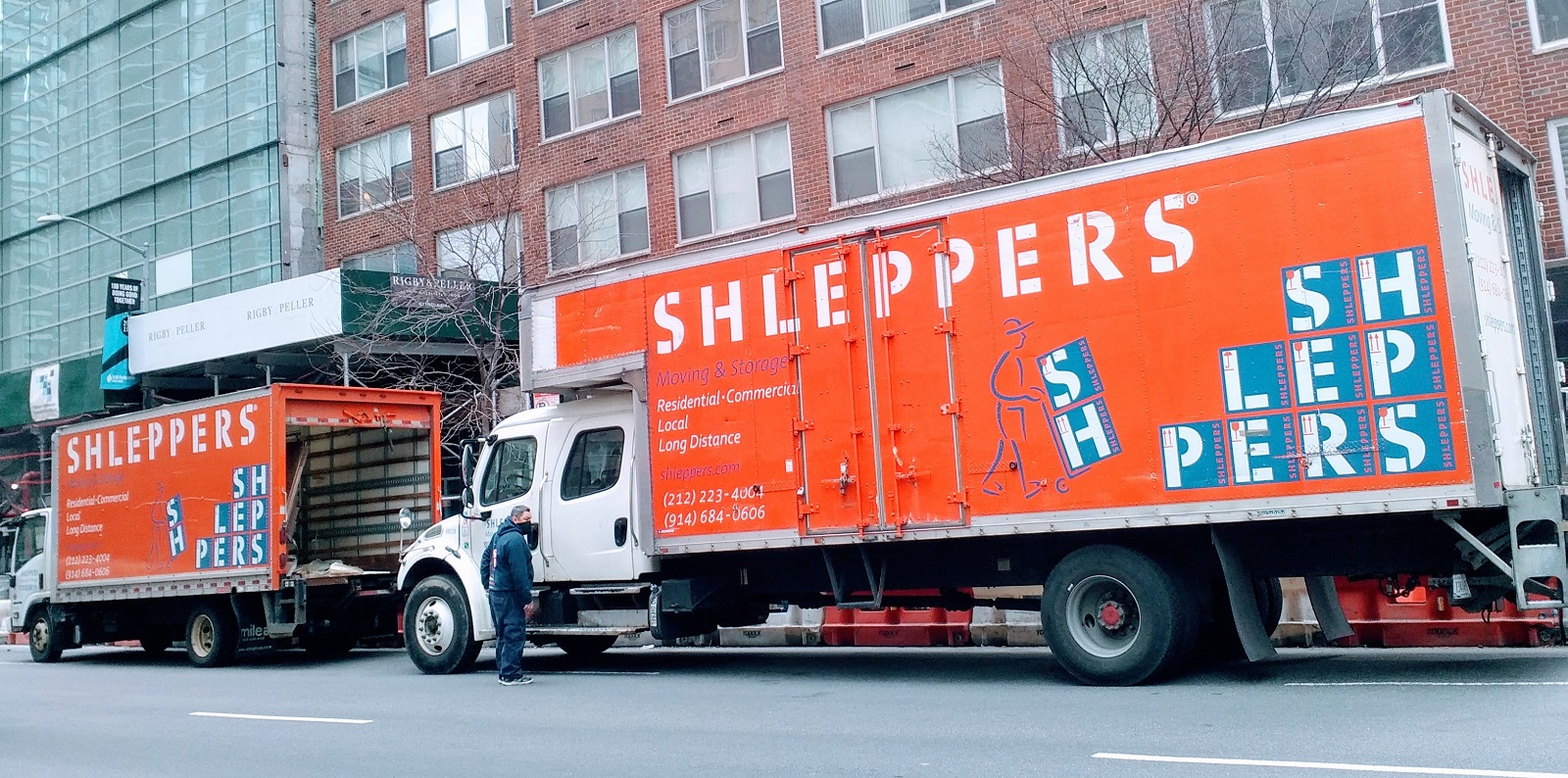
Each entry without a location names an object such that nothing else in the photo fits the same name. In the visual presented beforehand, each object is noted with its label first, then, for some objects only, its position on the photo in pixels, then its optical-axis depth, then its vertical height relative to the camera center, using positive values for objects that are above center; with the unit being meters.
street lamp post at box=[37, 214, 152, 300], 33.66 +8.11
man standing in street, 12.20 -0.13
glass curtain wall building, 31.36 +10.99
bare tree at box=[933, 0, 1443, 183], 16.66 +5.60
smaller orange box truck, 15.88 +0.96
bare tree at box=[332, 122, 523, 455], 22.67 +4.76
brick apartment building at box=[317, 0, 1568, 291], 17.27 +7.23
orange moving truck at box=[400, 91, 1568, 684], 8.51 +1.00
